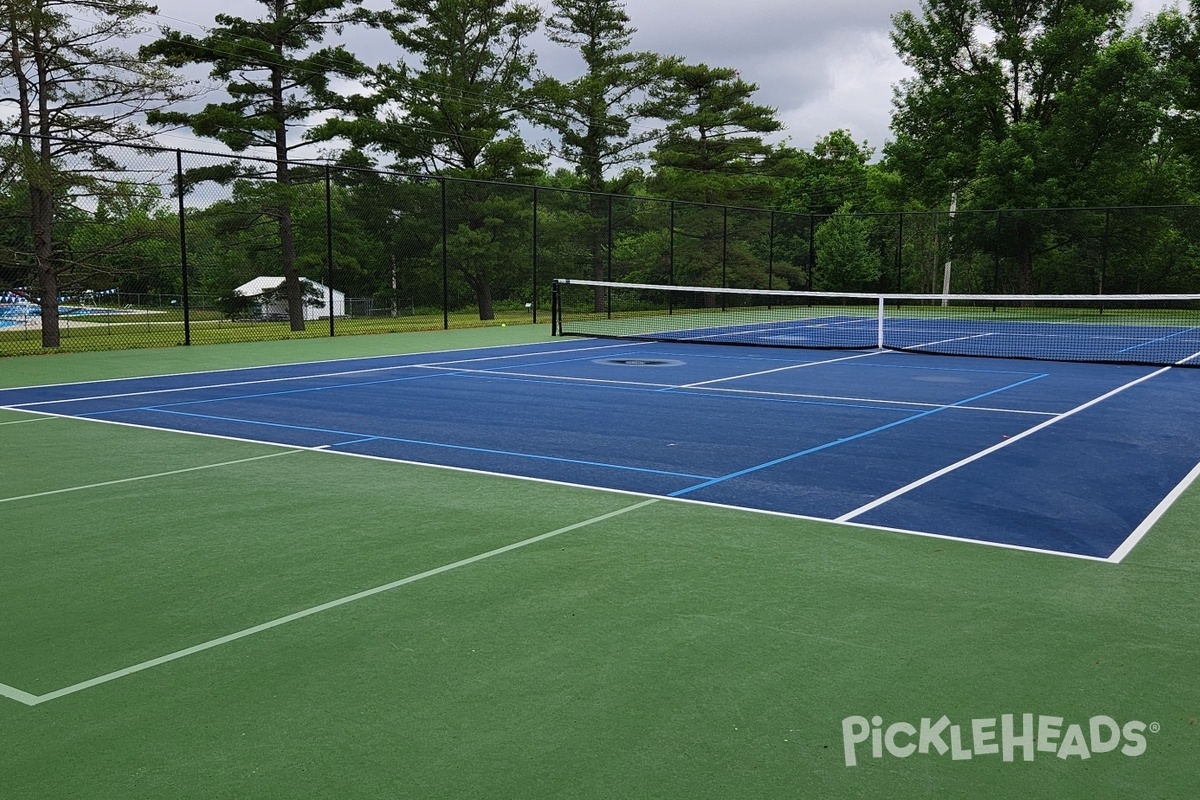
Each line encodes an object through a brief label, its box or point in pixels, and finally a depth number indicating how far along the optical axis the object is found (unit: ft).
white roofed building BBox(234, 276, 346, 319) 99.86
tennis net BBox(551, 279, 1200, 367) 62.54
